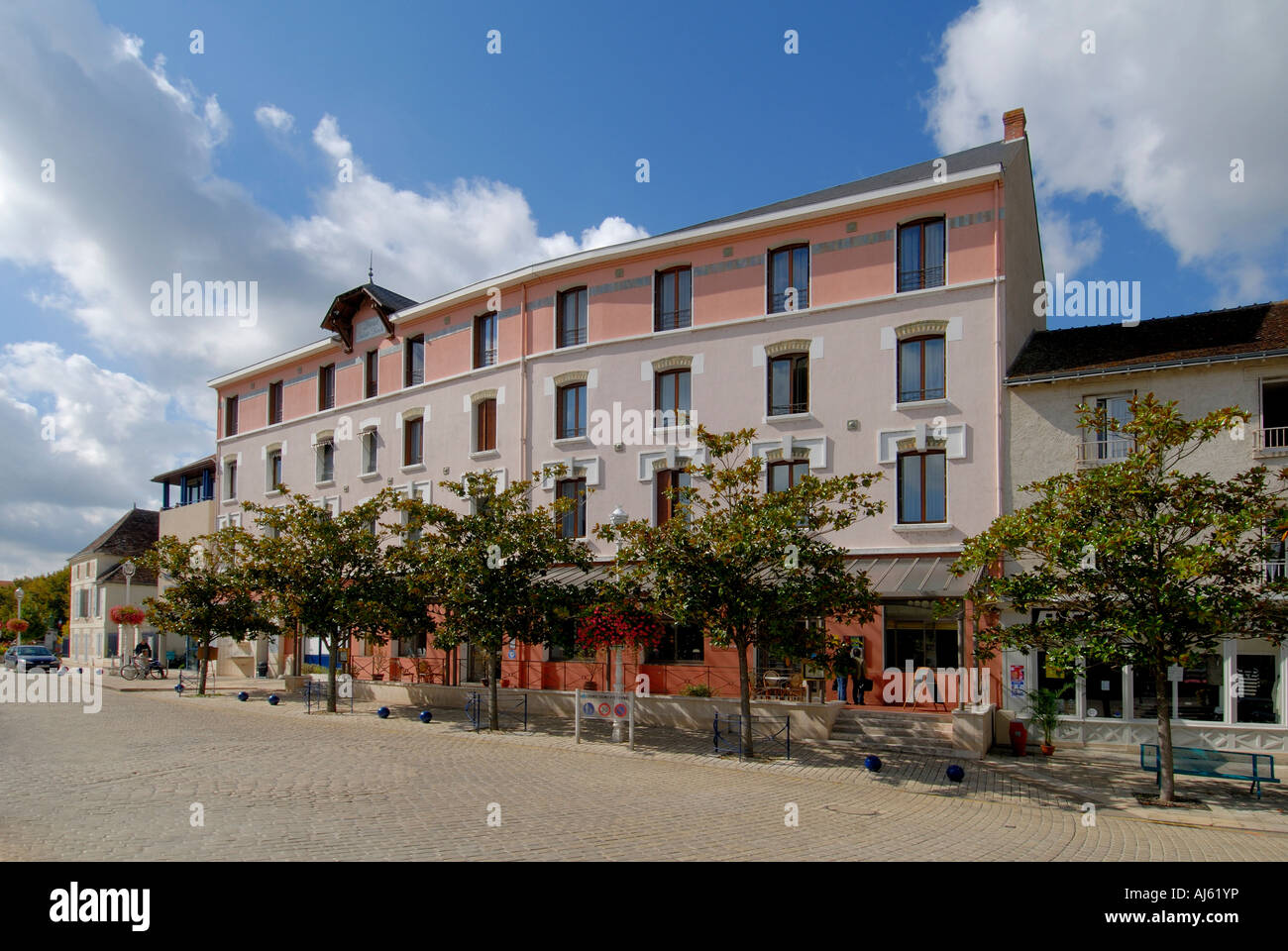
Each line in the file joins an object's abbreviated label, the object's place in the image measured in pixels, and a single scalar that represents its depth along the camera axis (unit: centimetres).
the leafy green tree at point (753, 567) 1633
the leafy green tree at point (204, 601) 2819
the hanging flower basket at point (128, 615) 3781
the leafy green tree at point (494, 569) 1950
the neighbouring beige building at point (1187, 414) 1764
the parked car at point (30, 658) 4197
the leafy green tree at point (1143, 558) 1324
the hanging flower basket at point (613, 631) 1945
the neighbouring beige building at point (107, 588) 4669
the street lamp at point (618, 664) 2300
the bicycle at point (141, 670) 3531
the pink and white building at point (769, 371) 2020
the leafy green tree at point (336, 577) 2275
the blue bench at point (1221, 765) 1417
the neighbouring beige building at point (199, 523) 3697
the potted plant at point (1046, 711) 1788
